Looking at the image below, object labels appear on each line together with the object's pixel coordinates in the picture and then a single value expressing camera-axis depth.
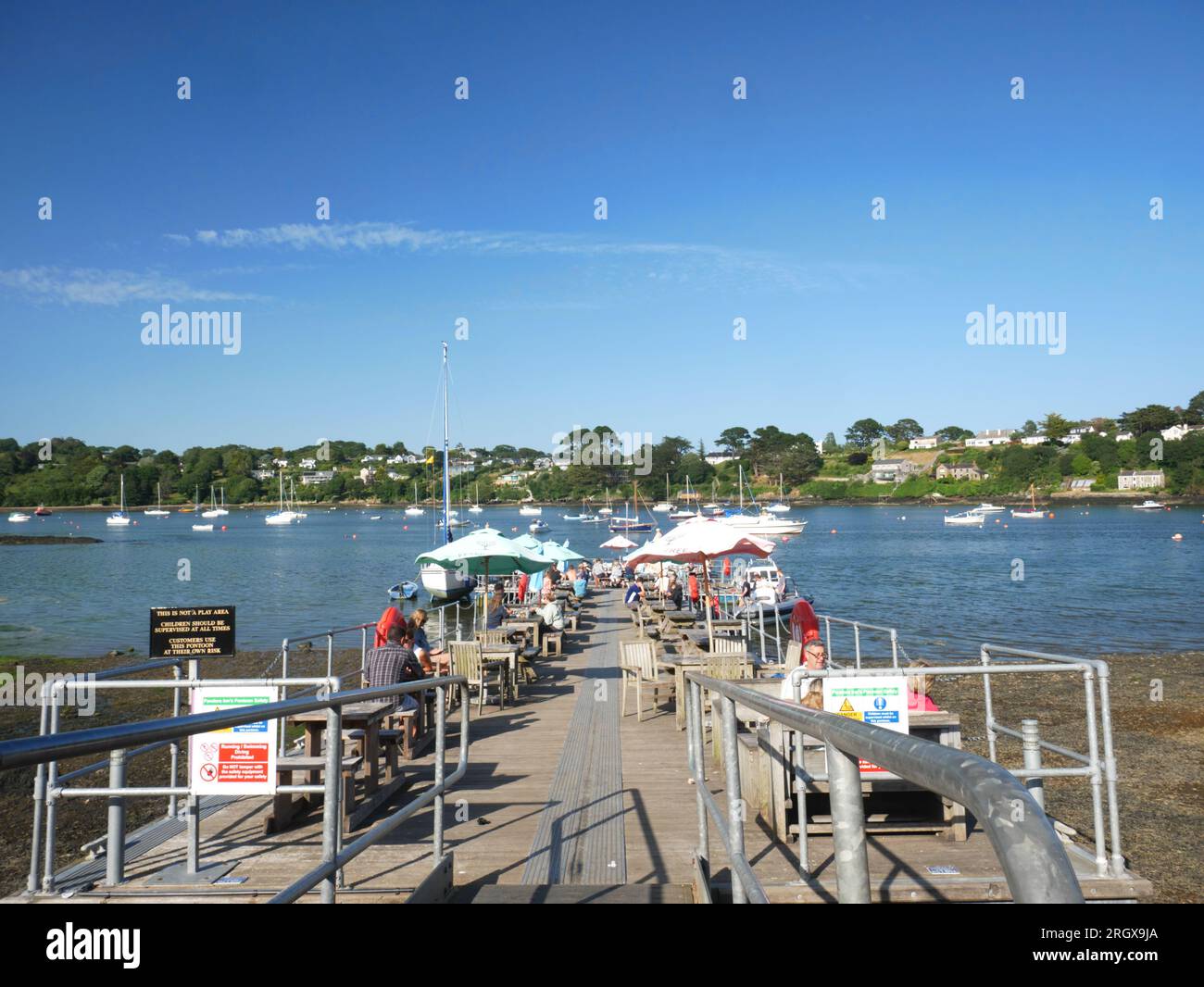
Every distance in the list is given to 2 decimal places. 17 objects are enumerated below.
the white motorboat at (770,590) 25.33
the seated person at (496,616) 18.56
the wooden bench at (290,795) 6.12
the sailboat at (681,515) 117.16
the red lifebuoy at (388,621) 9.73
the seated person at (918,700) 7.12
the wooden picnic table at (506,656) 12.02
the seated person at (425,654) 11.14
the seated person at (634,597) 22.72
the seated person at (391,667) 8.74
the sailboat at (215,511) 164.95
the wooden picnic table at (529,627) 16.14
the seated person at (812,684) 6.44
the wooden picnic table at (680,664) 9.98
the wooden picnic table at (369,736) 6.84
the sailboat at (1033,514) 117.98
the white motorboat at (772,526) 65.69
